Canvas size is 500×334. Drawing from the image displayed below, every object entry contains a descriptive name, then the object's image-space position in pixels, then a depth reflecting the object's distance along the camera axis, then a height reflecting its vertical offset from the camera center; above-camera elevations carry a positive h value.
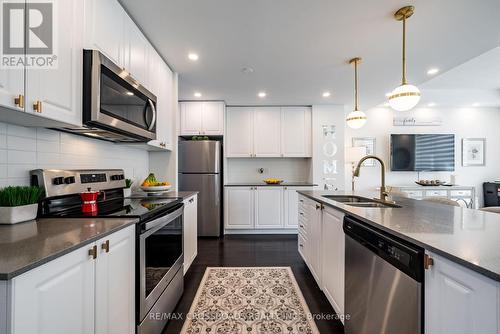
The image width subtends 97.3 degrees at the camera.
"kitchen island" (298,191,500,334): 0.66 -0.31
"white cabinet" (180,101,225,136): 4.06 +0.89
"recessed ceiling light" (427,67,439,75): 2.77 +1.25
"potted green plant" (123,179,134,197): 2.15 -0.22
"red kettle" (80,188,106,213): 1.38 -0.23
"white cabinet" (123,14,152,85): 1.76 +0.99
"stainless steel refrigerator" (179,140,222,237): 3.84 -0.18
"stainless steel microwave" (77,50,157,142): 1.31 +0.45
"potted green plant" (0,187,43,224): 1.09 -0.20
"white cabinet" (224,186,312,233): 4.04 -0.77
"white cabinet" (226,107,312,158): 4.33 +0.70
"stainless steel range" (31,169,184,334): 1.31 -0.38
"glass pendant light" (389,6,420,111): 1.74 +0.60
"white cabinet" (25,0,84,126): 1.03 +0.45
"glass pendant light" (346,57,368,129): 2.63 +0.61
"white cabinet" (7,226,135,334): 0.67 -0.49
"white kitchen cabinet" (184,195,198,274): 2.32 -0.71
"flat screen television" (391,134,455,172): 4.90 +0.33
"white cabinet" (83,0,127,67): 1.36 +0.94
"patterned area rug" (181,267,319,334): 1.68 -1.21
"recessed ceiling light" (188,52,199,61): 2.42 +1.24
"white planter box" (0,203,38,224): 1.08 -0.24
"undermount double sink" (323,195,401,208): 1.83 -0.32
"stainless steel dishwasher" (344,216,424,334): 0.91 -0.57
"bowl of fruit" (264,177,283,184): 4.21 -0.26
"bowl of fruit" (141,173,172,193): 2.41 -0.21
